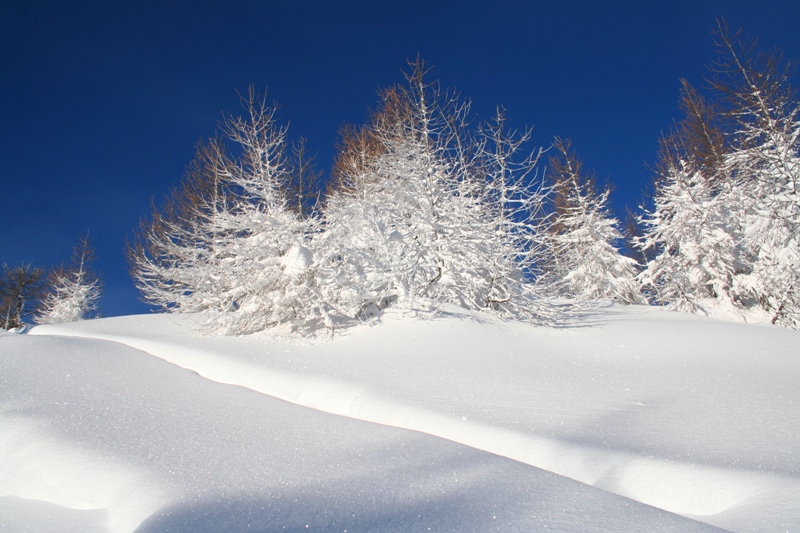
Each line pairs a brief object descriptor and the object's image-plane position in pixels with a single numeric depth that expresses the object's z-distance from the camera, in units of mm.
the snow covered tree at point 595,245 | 14914
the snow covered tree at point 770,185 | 8129
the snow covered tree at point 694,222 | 10734
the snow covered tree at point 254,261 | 5676
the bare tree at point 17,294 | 21219
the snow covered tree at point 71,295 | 20500
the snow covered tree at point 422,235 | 6227
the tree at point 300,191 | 12484
